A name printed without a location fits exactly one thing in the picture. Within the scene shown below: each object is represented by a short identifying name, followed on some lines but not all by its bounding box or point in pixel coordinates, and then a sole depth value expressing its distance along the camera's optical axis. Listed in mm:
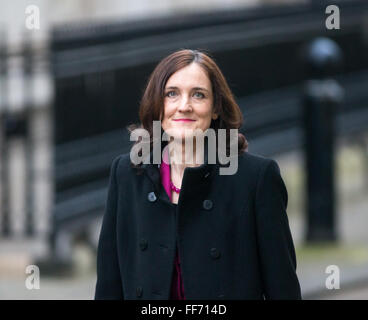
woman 6848
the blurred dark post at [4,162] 19016
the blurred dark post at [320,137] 19844
